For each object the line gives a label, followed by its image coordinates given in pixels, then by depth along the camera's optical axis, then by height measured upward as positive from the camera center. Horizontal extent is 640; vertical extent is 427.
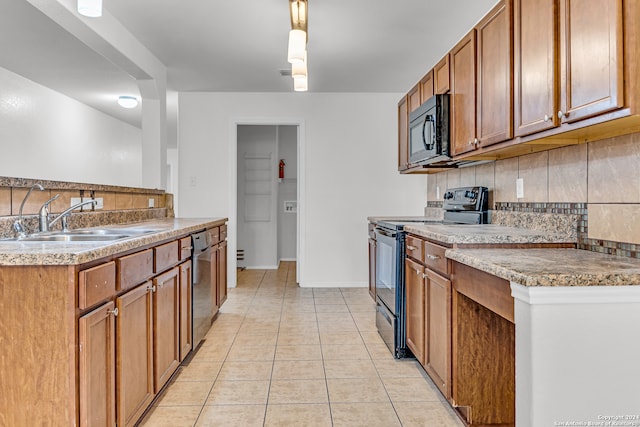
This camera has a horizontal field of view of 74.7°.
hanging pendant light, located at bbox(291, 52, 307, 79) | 2.63 +0.91
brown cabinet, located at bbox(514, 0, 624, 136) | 1.28 +0.53
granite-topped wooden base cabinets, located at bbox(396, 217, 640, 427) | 1.15 -0.36
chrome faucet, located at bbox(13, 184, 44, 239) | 1.82 -0.06
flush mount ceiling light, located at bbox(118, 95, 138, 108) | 4.17 +1.10
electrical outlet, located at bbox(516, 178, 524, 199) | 2.34 +0.12
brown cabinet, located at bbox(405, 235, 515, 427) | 1.86 -0.66
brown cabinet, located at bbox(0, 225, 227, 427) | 1.25 -0.42
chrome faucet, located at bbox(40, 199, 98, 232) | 1.99 -0.03
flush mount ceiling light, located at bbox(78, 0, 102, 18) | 1.93 +0.95
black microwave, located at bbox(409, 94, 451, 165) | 2.68 +0.53
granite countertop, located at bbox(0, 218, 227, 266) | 1.22 -0.12
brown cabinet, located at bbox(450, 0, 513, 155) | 1.94 +0.66
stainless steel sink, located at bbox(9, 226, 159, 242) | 1.87 -0.12
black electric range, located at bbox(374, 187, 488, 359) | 2.68 -0.32
